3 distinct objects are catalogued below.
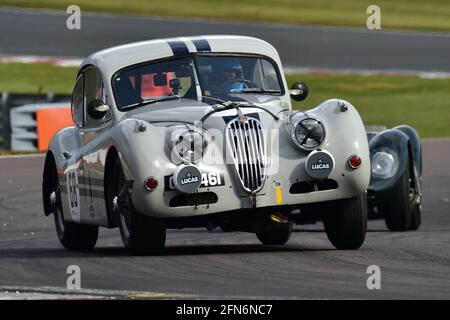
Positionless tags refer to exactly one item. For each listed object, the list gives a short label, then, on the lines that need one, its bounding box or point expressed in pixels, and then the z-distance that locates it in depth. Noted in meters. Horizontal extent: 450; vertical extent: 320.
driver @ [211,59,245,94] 10.16
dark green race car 12.05
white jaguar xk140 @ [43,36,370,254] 9.04
